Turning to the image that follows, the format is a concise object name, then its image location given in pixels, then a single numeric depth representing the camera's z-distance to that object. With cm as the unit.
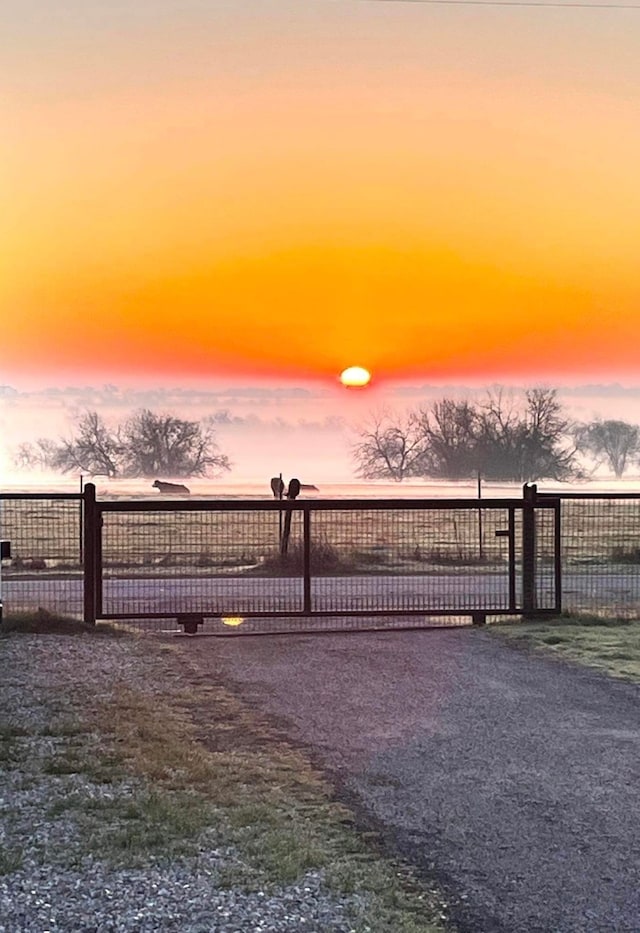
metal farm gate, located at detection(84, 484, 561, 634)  1108
